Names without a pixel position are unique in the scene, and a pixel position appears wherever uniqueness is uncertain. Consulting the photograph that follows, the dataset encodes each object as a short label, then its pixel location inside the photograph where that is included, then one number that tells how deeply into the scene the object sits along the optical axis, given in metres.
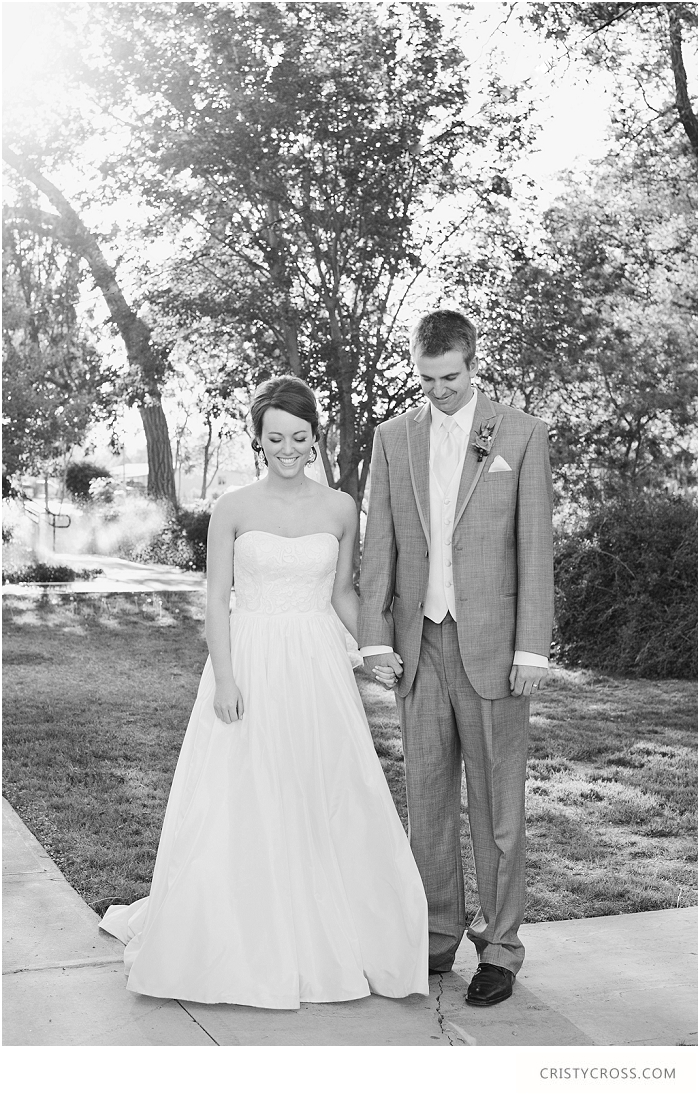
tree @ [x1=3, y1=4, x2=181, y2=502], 11.80
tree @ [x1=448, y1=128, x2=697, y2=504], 11.64
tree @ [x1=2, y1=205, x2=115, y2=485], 13.88
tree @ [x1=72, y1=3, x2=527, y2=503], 10.66
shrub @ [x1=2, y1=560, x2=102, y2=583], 16.08
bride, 3.40
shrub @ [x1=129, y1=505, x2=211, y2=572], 17.78
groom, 3.49
